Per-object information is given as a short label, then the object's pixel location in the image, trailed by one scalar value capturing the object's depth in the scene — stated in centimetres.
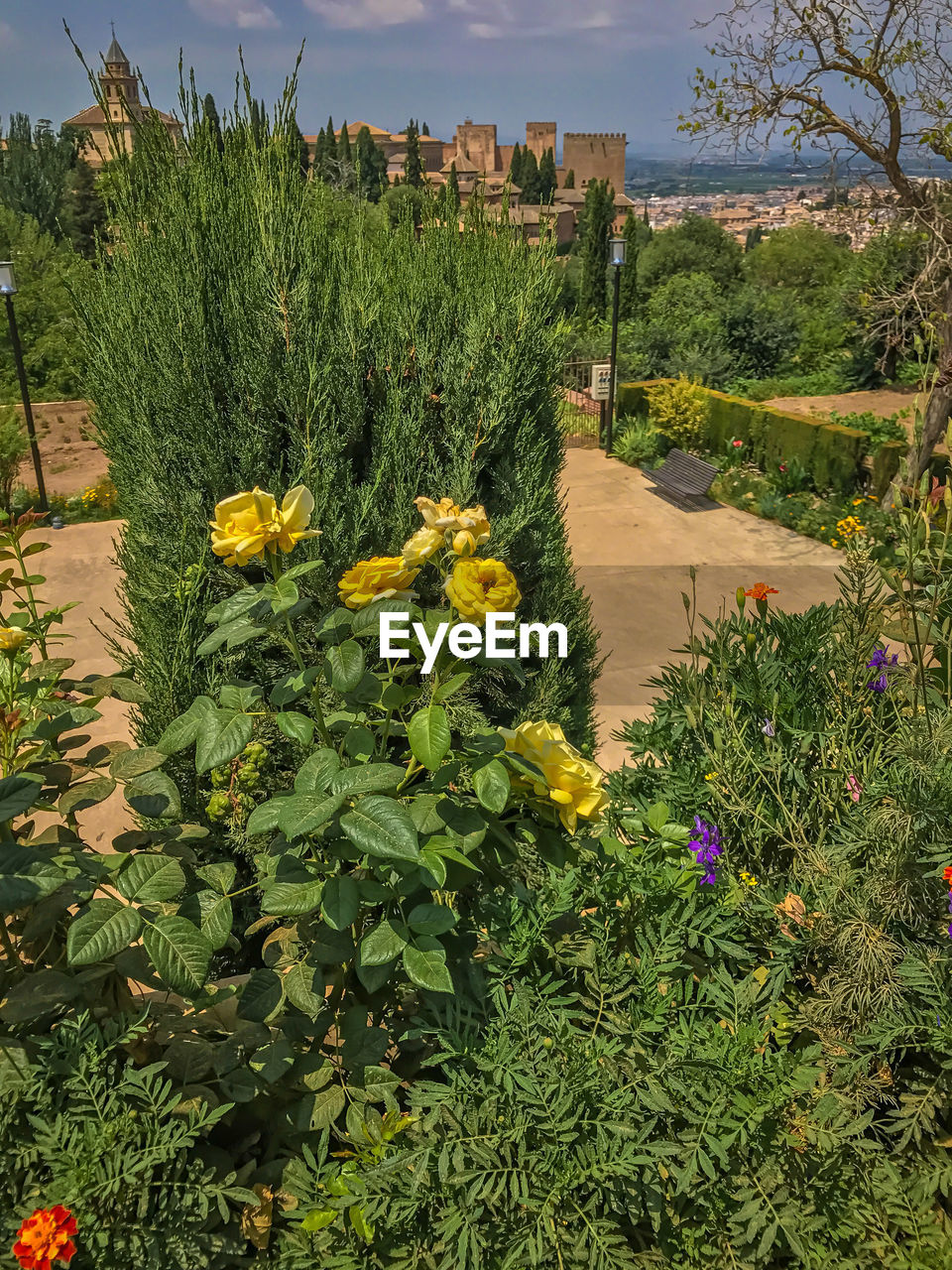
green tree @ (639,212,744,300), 2302
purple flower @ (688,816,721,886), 158
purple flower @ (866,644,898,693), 177
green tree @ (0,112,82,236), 3047
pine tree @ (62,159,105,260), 2795
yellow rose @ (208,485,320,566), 118
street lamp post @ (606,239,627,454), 1133
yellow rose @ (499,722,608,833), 121
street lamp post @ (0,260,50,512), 966
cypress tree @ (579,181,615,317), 2384
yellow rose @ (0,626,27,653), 142
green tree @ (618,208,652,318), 2077
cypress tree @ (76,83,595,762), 253
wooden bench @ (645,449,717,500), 1002
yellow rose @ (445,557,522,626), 113
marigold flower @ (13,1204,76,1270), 86
